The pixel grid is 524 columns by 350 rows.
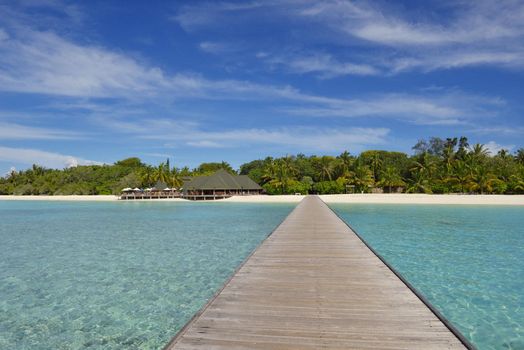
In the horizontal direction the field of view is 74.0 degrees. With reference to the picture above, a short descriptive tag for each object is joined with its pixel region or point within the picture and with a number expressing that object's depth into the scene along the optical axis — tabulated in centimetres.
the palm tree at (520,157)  5689
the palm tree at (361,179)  5350
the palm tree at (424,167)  5284
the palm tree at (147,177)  6262
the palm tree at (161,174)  6081
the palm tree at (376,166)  5786
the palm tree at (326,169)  5852
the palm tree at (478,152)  5380
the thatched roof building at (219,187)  5069
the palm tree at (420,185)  5066
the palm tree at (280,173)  5381
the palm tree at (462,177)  4797
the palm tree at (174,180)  6023
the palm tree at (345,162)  5562
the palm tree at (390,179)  5400
